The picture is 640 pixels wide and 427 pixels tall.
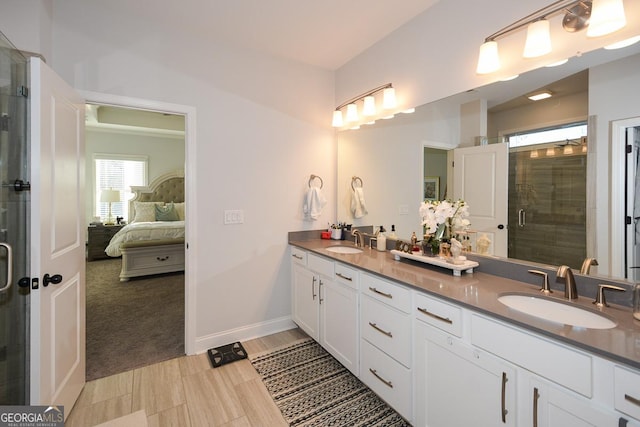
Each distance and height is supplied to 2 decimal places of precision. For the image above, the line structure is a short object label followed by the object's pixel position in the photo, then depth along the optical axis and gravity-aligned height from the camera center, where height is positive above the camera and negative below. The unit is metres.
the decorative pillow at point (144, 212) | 5.93 -0.03
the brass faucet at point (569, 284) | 1.33 -0.33
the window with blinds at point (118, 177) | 6.34 +0.74
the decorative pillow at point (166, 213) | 5.98 -0.05
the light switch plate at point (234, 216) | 2.62 -0.05
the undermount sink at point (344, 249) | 2.54 -0.35
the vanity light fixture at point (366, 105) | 2.43 +0.99
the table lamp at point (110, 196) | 6.12 +0.30
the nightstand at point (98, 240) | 5.81 -0.60
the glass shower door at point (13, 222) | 1.46 -0.06
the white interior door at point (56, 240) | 1.43 -0.17
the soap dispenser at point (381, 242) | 2.51 -0.27
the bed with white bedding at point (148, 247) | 4.57 -0.60
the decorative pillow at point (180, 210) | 6.29 +0.01
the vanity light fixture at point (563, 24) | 1.27 +0.91
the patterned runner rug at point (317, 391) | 1.77 -1.25
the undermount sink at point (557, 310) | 1.18 -0.44
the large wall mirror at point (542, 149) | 1.37 +0.37
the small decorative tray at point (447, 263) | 1.73 -0.32
